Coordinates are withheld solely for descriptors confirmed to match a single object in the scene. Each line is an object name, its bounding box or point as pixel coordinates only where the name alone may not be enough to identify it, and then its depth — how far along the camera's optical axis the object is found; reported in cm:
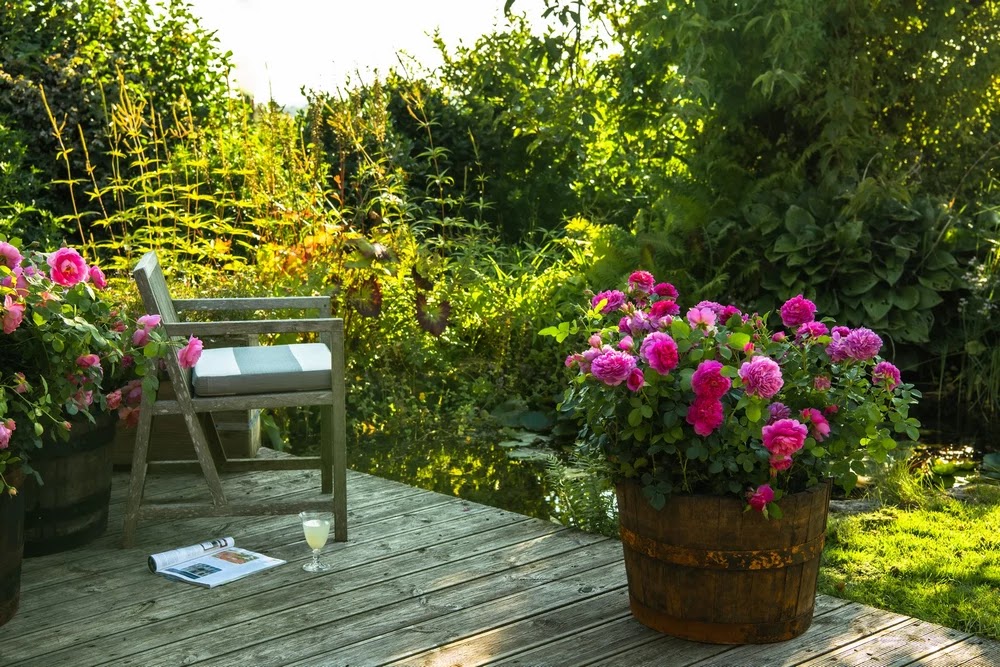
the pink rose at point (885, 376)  272
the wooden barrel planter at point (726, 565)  265
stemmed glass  324
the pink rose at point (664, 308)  285
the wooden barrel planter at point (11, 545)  287
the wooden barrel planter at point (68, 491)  339
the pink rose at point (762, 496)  258
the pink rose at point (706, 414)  257
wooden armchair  343
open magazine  327
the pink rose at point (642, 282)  306
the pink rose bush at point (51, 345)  280
